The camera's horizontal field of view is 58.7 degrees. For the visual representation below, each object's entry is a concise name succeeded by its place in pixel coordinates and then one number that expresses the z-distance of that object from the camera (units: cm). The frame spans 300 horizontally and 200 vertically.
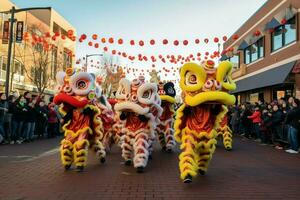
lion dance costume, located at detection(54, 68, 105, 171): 604
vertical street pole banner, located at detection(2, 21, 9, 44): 1772
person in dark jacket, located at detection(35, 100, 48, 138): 1165
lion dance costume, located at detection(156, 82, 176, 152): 902
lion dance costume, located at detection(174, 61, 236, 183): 531
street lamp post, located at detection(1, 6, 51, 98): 1183
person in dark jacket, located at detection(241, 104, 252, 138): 1331
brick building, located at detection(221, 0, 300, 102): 1550
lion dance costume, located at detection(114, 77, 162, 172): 622
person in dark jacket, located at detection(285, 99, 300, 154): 889
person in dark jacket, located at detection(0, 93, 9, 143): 984
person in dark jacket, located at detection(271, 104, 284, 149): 1026
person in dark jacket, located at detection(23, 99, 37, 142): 1067
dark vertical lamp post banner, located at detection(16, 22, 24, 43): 1675
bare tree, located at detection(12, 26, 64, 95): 2428
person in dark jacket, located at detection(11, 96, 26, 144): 1026
